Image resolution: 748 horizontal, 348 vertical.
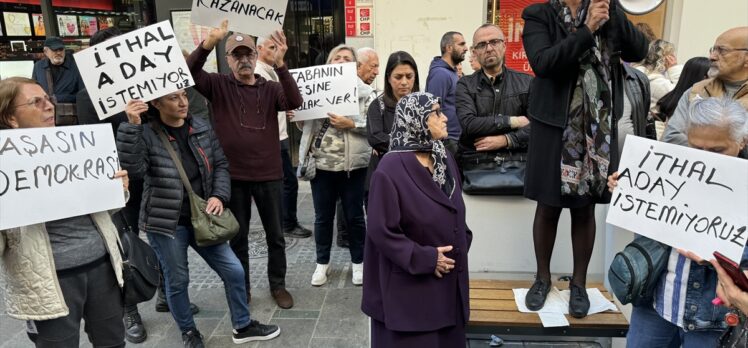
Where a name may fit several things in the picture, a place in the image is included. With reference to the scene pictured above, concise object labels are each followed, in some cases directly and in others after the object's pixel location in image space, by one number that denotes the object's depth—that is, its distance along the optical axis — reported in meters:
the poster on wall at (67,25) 8.45
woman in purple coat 2.37
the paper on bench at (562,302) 3.01
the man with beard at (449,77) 4.20
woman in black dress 2.50
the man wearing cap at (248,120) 3.70
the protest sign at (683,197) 1.81
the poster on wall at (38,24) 9.16
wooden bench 2.89
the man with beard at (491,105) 3.49
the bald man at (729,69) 2.88
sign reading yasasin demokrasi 2.15
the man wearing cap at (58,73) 6.77
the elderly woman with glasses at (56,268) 2.28
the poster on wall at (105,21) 8.72
